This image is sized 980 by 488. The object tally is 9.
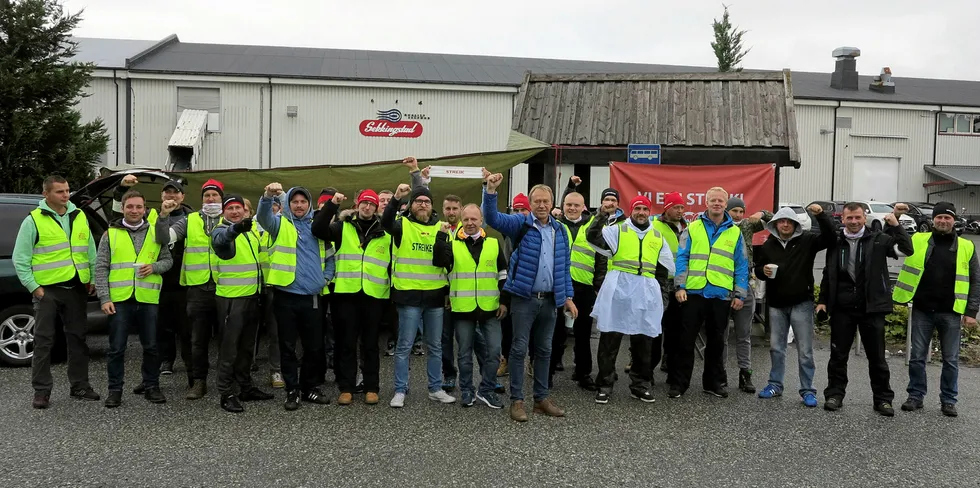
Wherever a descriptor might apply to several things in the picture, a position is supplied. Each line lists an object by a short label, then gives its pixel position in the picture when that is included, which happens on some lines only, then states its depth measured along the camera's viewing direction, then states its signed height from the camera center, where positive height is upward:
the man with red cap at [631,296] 6.36 -0.68
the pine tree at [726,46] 27.53 +6.69
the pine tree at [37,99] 13.34 +1.92
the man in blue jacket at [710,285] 6.62 -0.59
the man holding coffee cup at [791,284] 6.49 -0.56
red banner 9.06 +0.48
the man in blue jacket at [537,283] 5.86 -0.55
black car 7.28 -1.02
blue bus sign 9.43 +0.85
